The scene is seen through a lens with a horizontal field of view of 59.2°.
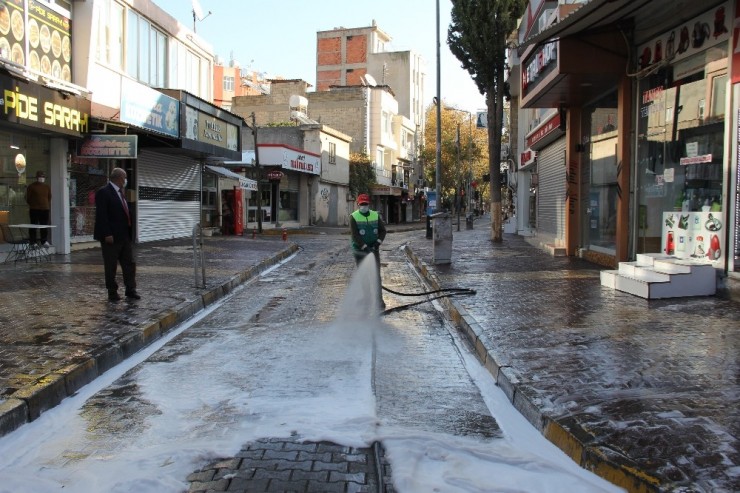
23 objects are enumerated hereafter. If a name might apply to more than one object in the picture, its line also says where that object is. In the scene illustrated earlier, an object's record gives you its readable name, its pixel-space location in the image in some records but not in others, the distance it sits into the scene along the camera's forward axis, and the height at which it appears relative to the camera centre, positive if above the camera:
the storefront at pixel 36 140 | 12.77 +1.81
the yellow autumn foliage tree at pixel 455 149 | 57.75 +6.79
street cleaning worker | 9.34 -0.16
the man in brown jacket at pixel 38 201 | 14.13 +0.39
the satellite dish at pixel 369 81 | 52.91 +11.50
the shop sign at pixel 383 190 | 51.12 +2.44
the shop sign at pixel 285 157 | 34.81 +3.46
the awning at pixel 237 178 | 26.81 +1.79
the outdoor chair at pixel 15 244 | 13.38 -0.53
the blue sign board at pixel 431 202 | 36.47 +1.09
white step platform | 9.27 -0.84
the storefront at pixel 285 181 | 34.91 +2.27
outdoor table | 13.18 -0.69
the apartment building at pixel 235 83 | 68.56 +15.92
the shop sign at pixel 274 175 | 34.44 +2.38
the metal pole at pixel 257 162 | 30.40 +2.70
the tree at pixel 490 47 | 21.77 +5.93
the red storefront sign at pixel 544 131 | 18.22 +2.85
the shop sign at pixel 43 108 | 12.38 +2.31
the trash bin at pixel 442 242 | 15.18 -0.49
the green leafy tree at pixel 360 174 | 48.56 +3.54
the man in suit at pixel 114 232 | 8.88 -0.18
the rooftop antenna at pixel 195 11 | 24.45 +7.86
